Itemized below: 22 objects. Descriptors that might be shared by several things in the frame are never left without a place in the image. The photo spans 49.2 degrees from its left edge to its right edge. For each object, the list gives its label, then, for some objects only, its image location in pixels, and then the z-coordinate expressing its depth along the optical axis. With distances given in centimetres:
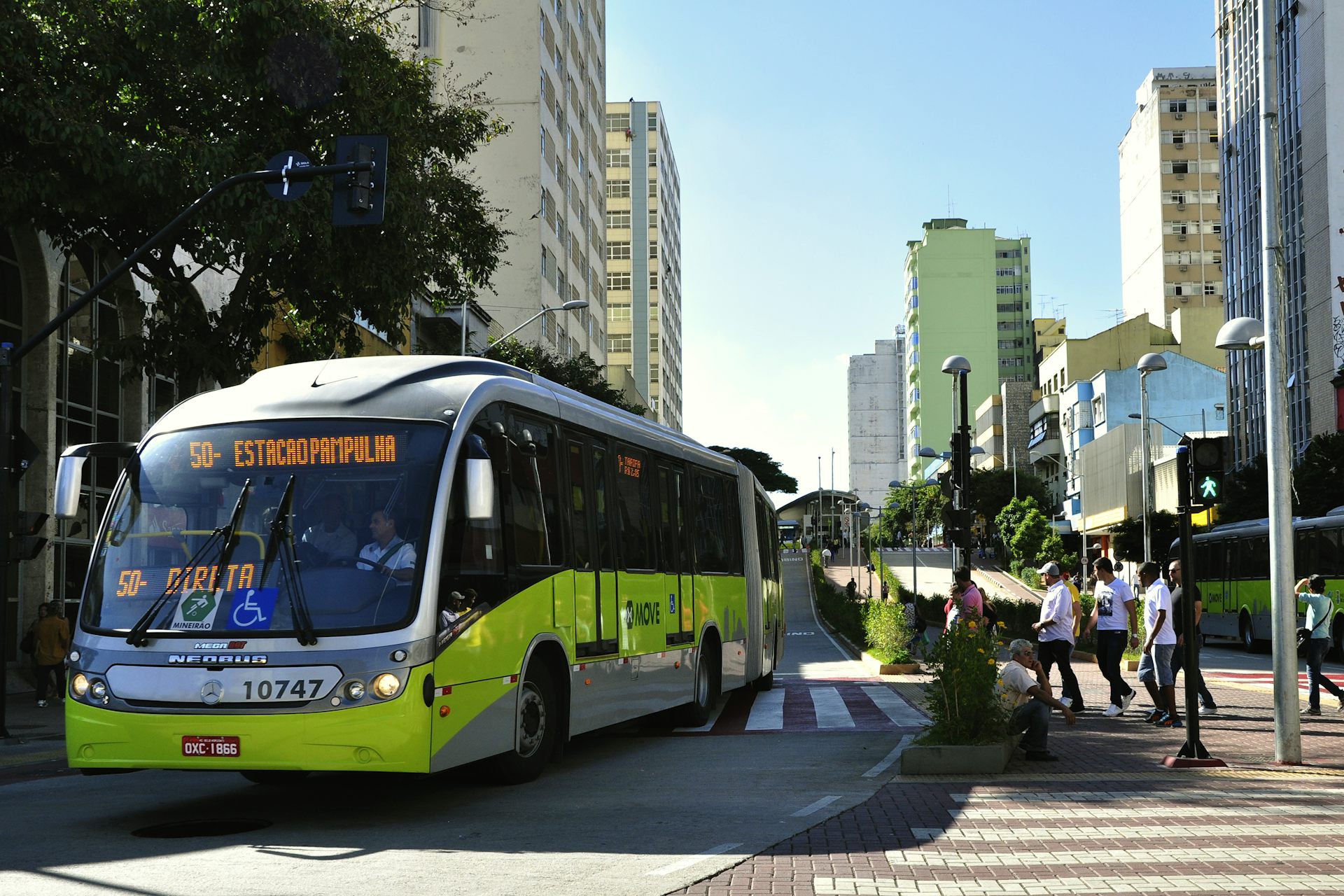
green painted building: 15838
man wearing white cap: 1670
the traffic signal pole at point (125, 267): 1542
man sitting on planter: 1242
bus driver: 927
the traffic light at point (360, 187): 1533
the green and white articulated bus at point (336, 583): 898
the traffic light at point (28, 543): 1573
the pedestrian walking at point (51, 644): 2108
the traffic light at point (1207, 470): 1232
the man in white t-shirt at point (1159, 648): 1520
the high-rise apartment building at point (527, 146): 6372
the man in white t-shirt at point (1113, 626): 1625
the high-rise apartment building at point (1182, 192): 10981
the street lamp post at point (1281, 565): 1199
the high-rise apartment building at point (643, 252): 12419
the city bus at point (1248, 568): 3167
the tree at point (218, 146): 1791
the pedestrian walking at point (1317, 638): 1694
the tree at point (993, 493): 12100
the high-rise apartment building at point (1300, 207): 6309
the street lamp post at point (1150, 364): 4066
